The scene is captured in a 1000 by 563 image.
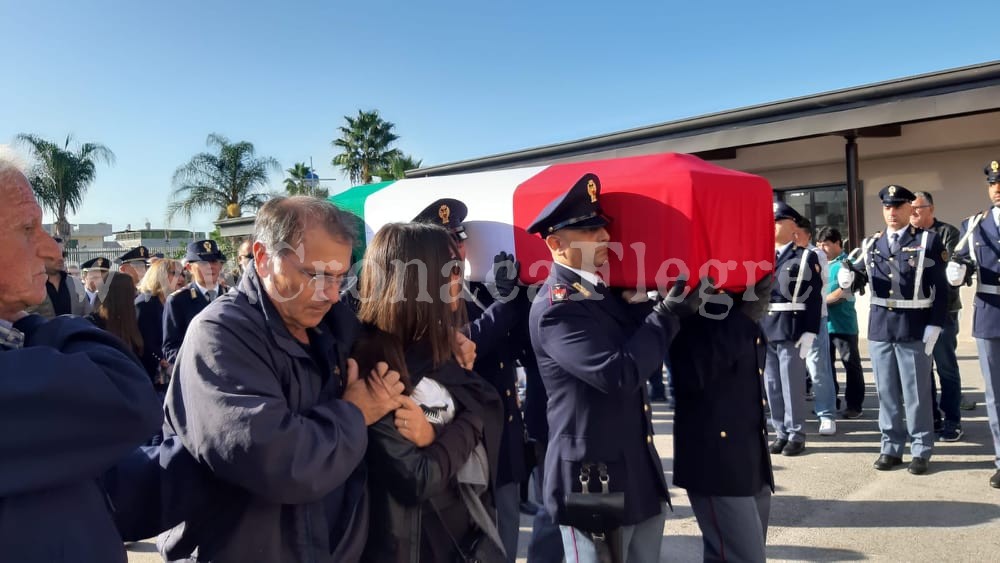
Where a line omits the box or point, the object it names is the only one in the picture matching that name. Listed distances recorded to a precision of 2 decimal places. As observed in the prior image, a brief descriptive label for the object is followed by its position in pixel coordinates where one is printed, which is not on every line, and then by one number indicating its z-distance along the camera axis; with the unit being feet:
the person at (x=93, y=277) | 22.82
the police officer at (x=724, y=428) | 8.30
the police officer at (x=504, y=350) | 10.04
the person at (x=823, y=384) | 18.28
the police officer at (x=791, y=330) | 16.67
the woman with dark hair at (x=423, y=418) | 5.49
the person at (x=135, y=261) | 24.00
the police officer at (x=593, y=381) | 7.54
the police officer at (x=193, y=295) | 15.94
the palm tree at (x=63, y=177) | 74.79
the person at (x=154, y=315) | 16.43
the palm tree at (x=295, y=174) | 104.85
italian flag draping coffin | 8.32
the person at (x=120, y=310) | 14.97
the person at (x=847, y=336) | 20.11
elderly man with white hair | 3.26
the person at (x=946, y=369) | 16.48
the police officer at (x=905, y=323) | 14.73
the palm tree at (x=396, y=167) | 92.58
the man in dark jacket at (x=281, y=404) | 4.33
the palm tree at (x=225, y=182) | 83.20
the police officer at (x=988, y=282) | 13.76
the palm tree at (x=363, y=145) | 99.55
